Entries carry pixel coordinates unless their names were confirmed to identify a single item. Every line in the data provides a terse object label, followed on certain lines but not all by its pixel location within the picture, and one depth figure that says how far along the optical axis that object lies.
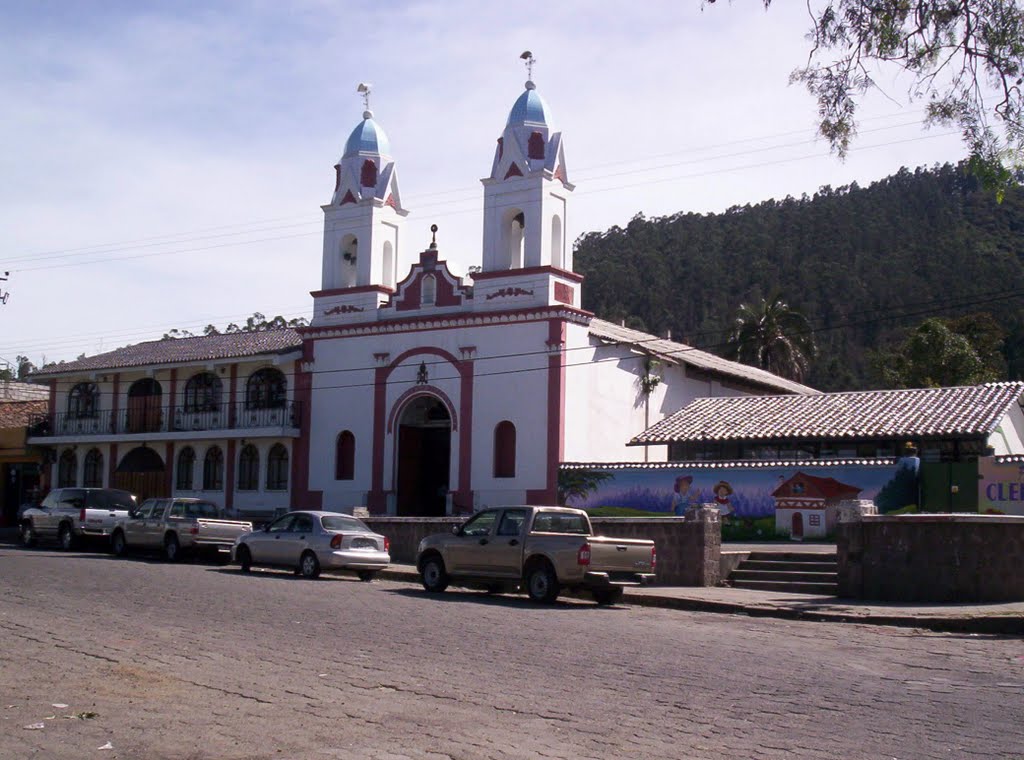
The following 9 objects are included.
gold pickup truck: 18.72
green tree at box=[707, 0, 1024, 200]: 13.77
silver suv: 31.05
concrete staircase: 21.86
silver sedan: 23.02
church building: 34.47
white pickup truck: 27.83
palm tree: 60.50
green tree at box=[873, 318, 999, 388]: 47.44
